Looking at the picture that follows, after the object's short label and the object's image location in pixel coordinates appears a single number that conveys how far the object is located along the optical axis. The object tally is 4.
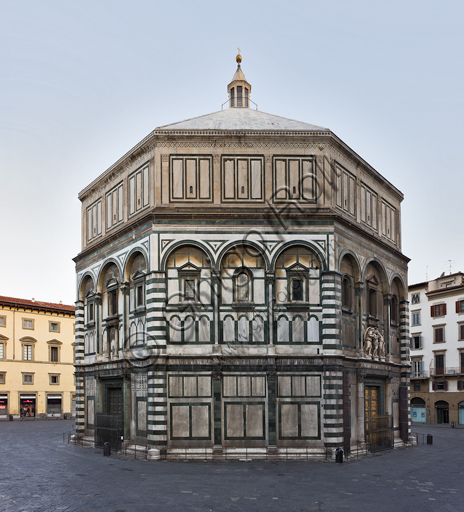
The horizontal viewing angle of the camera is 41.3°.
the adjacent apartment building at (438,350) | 59.31
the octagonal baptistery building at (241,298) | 27.70
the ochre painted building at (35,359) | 66.94
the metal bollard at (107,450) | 29.01
